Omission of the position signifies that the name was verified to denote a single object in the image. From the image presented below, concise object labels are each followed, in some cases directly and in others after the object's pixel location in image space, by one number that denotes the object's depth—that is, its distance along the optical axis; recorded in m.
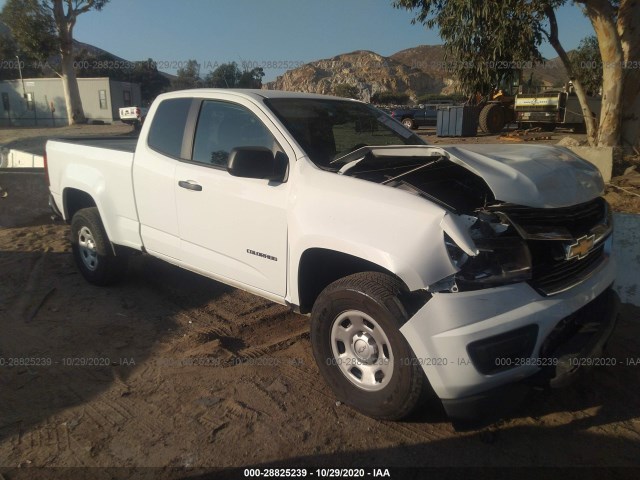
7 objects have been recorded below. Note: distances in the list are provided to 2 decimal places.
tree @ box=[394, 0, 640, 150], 8.67
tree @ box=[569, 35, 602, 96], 27.73
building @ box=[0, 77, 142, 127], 43.56
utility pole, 43.21
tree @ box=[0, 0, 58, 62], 30.00
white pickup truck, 2.62
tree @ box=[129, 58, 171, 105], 56.72
